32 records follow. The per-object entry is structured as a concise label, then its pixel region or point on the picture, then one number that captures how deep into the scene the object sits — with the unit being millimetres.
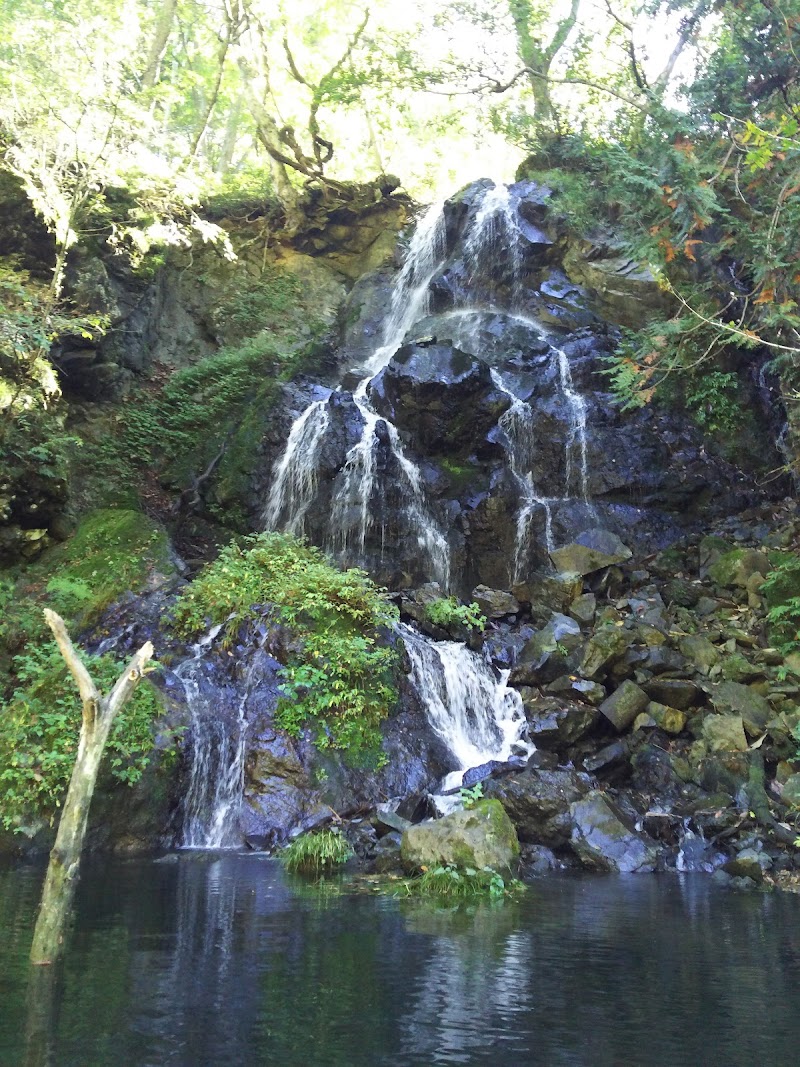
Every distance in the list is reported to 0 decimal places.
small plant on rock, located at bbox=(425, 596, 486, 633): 12352
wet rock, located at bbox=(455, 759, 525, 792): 9594
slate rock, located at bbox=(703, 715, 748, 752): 10008
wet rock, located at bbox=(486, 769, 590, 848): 8594
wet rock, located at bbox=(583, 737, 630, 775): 10023
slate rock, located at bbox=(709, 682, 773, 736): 10352
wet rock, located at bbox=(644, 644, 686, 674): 11203
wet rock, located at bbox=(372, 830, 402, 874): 7617
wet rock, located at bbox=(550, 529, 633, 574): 13930
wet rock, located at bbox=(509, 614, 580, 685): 11477
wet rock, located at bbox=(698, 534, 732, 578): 14117
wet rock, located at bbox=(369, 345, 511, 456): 15781
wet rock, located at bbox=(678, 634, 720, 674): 11398
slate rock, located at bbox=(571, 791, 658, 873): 8375
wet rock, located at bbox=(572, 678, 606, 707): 10859
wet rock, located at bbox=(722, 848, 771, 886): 7855
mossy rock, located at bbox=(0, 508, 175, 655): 11281
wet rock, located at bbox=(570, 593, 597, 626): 12695
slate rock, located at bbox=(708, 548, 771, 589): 13172
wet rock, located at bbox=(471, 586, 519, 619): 13555
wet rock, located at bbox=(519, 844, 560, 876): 8156
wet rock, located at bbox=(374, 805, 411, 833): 8391
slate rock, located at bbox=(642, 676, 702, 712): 10766
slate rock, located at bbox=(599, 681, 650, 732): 10586
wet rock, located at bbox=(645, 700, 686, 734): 10555
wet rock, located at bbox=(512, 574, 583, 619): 13250
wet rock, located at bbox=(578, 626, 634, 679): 11164
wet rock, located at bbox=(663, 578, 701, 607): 13211
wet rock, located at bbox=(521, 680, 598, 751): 10359
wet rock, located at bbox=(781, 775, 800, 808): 8996
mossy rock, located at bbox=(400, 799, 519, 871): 7207
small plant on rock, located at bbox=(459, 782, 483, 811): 7996
